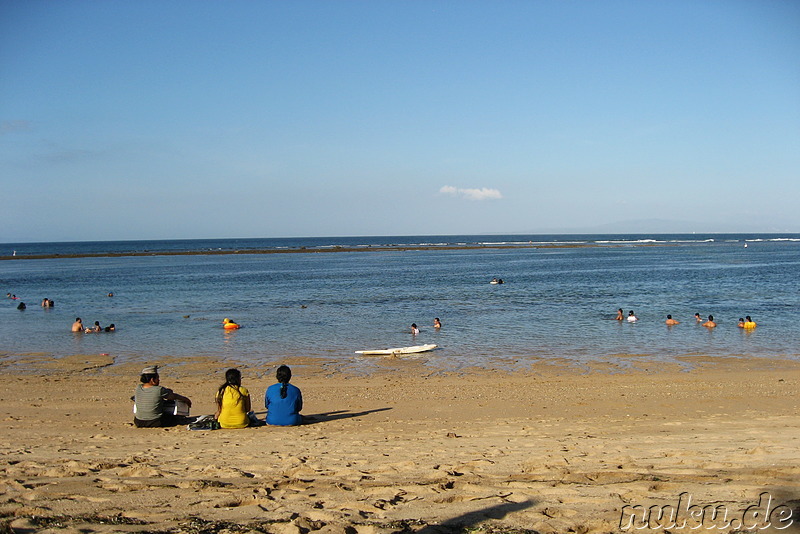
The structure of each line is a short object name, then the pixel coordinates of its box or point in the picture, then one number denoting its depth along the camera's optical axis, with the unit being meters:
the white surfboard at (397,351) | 19.05
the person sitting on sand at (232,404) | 9.66
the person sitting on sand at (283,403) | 9.82
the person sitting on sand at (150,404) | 9.79
